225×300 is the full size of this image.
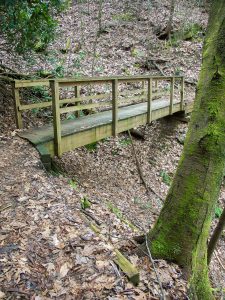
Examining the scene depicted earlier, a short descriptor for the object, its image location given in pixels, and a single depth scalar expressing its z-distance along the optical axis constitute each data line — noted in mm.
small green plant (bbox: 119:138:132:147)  10167
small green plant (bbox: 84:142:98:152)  8938
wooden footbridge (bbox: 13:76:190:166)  5574
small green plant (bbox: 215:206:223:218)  8445
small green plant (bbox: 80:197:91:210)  4683
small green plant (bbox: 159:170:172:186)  9237
